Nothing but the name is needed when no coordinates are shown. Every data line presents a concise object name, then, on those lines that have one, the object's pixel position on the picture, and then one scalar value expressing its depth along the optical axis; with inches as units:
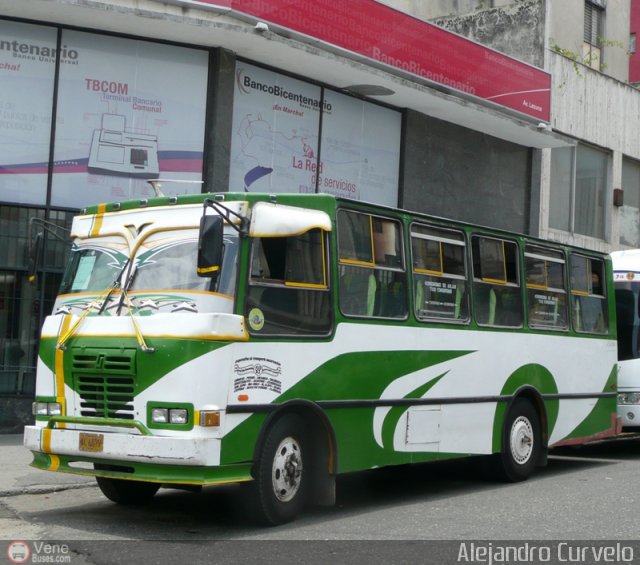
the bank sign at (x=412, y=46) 622.2
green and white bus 313.0
